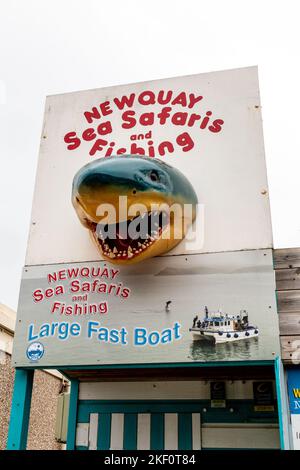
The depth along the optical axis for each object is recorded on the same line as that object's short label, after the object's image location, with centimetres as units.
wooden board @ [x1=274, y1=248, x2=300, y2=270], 379
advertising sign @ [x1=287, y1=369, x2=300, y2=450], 335
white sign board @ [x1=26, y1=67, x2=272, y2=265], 418
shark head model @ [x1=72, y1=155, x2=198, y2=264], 350
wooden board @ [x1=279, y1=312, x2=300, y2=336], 356
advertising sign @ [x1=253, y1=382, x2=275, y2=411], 463
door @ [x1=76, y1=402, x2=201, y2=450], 474
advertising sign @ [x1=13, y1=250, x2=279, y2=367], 365
